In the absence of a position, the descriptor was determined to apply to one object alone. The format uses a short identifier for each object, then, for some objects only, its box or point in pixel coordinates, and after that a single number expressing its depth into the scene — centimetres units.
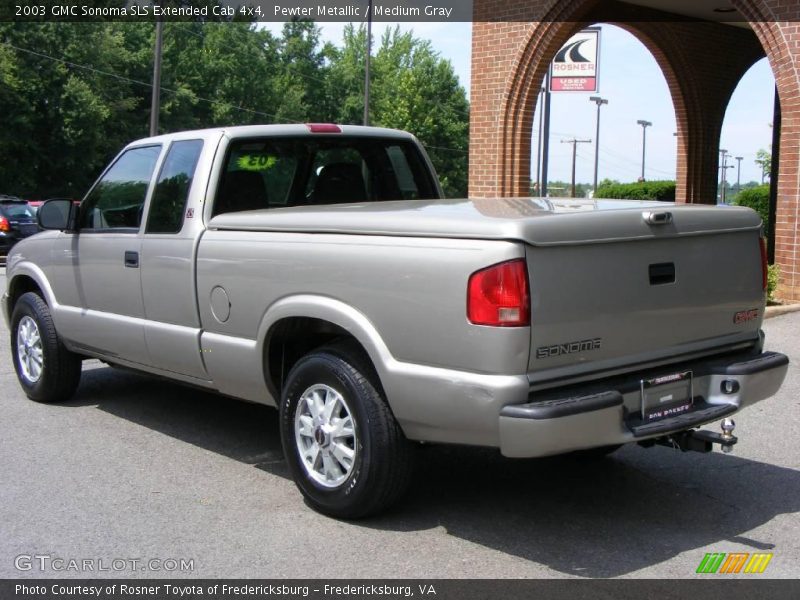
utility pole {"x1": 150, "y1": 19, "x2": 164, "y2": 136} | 3012
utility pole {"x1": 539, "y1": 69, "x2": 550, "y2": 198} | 1703
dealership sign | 1667
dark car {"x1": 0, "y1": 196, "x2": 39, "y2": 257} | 2192
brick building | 1158
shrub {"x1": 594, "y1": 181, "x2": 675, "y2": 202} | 2537
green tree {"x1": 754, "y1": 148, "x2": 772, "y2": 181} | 6719
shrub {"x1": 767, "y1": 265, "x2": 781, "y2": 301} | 1158
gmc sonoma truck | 405
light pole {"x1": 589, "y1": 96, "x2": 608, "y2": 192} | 6191
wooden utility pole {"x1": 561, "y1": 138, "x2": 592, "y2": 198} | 7394
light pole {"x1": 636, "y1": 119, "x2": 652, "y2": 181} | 7481
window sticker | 591
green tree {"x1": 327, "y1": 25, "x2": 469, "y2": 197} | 8319
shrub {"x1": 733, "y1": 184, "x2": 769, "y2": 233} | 1967
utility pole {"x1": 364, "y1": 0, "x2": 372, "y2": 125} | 3448
